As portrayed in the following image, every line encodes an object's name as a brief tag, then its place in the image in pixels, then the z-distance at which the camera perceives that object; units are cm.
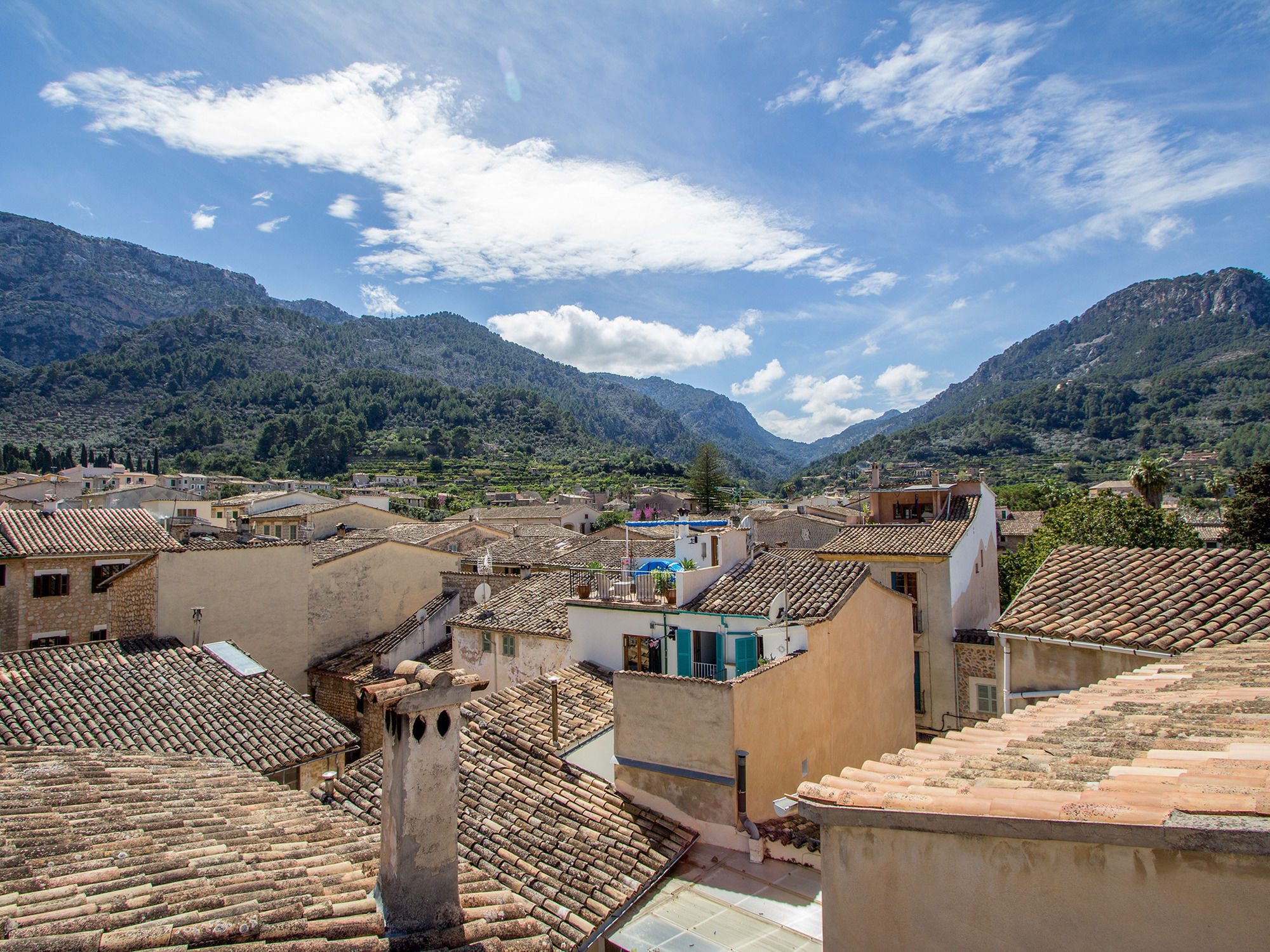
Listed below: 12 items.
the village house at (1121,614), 899
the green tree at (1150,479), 3797
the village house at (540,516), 6156
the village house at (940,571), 2342
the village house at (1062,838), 322
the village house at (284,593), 1923
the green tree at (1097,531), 2892
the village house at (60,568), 2136
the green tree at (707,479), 8319
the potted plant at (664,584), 1530
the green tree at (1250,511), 3728
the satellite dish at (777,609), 1325
